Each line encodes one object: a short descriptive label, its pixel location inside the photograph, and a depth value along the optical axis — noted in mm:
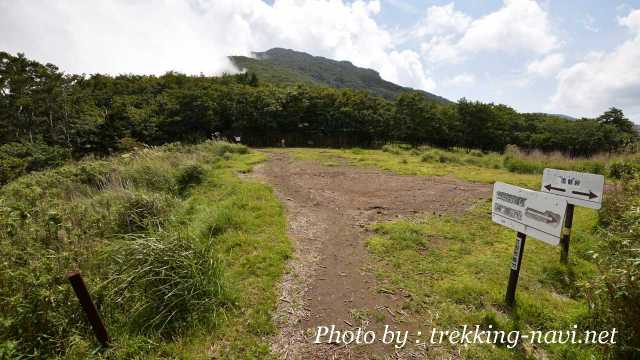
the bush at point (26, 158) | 22750
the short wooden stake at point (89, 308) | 2557
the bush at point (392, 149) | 20688
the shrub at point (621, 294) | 2438
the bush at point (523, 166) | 12203
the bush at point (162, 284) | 3265
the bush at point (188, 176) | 9904
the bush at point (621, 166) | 8664
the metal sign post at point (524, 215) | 2728
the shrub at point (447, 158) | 15156
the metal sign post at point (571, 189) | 3861
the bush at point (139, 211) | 5713
